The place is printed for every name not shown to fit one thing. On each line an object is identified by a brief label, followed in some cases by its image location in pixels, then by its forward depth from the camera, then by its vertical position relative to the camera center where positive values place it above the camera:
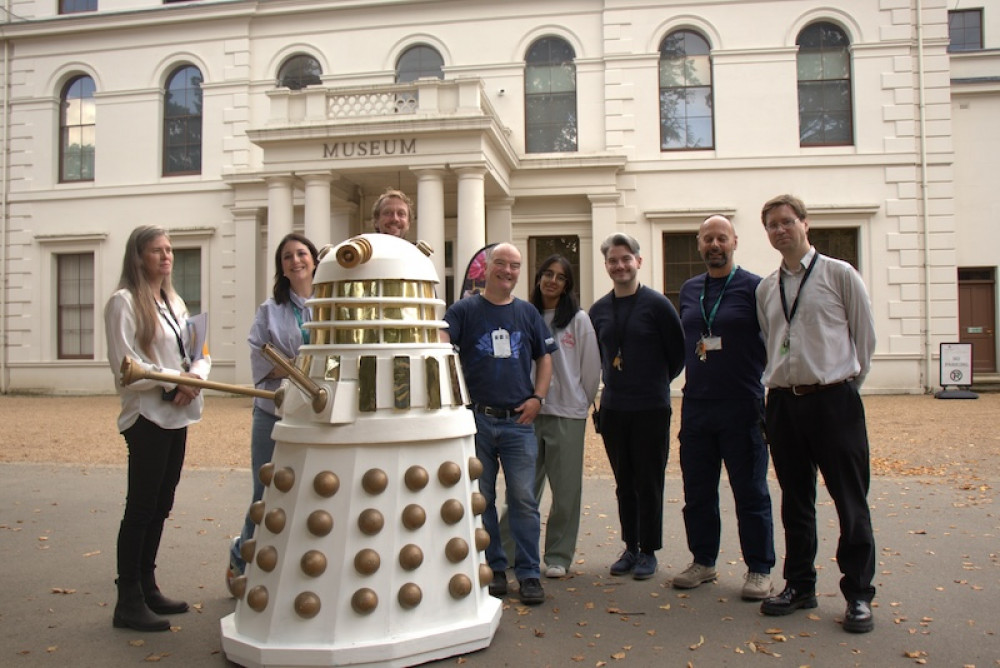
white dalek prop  2.91 -0.61
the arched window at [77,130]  20.20 +5.86
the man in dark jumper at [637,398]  4.68 -0.33
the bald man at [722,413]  4.29 -0.40
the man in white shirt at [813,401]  3.80 -0.29
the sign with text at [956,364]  16.17 -0.44
